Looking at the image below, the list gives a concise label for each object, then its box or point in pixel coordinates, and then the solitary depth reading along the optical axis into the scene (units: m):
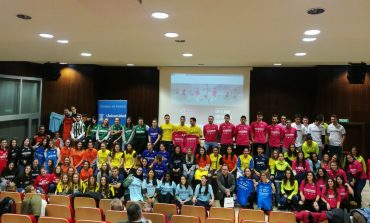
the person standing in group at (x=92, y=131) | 9.55
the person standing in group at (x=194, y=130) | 8.87
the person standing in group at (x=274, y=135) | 8.51
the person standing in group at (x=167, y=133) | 9.02
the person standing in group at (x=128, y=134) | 9.16
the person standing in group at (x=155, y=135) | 8.97
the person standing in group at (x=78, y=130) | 9.70
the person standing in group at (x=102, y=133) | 9.30
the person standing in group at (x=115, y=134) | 9.33
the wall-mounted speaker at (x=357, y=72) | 9.32
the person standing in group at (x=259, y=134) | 8.54
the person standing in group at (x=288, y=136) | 8.49
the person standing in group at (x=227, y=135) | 8.61
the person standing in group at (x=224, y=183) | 7.33
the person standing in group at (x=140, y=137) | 9.18
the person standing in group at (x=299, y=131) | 8.81
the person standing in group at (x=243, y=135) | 8.52
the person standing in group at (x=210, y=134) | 8.77
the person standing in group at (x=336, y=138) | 8.43
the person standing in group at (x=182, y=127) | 8.91
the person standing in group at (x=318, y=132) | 8.65
